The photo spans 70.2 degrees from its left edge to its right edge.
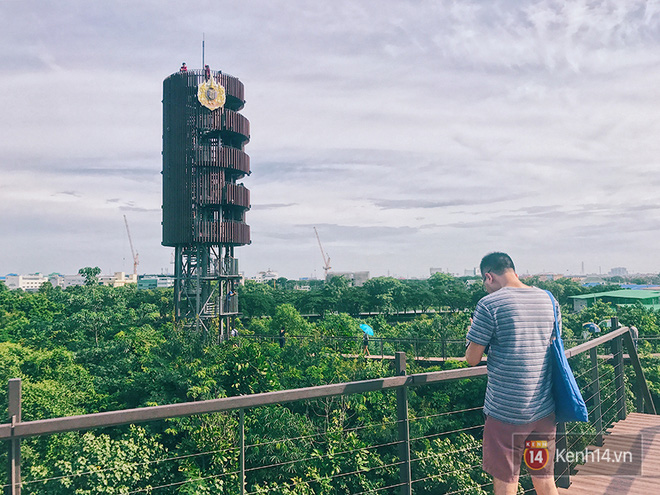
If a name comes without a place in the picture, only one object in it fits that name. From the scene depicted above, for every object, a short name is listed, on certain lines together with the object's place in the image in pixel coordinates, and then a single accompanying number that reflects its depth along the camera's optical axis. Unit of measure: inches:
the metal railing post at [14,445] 87.6
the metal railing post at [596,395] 196.5
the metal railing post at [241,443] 108.0
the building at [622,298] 2947.8
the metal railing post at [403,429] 125.5
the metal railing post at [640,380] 233.9
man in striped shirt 104.8
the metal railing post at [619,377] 227.6
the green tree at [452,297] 2998.3
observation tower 1304.1
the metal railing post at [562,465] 157.3
